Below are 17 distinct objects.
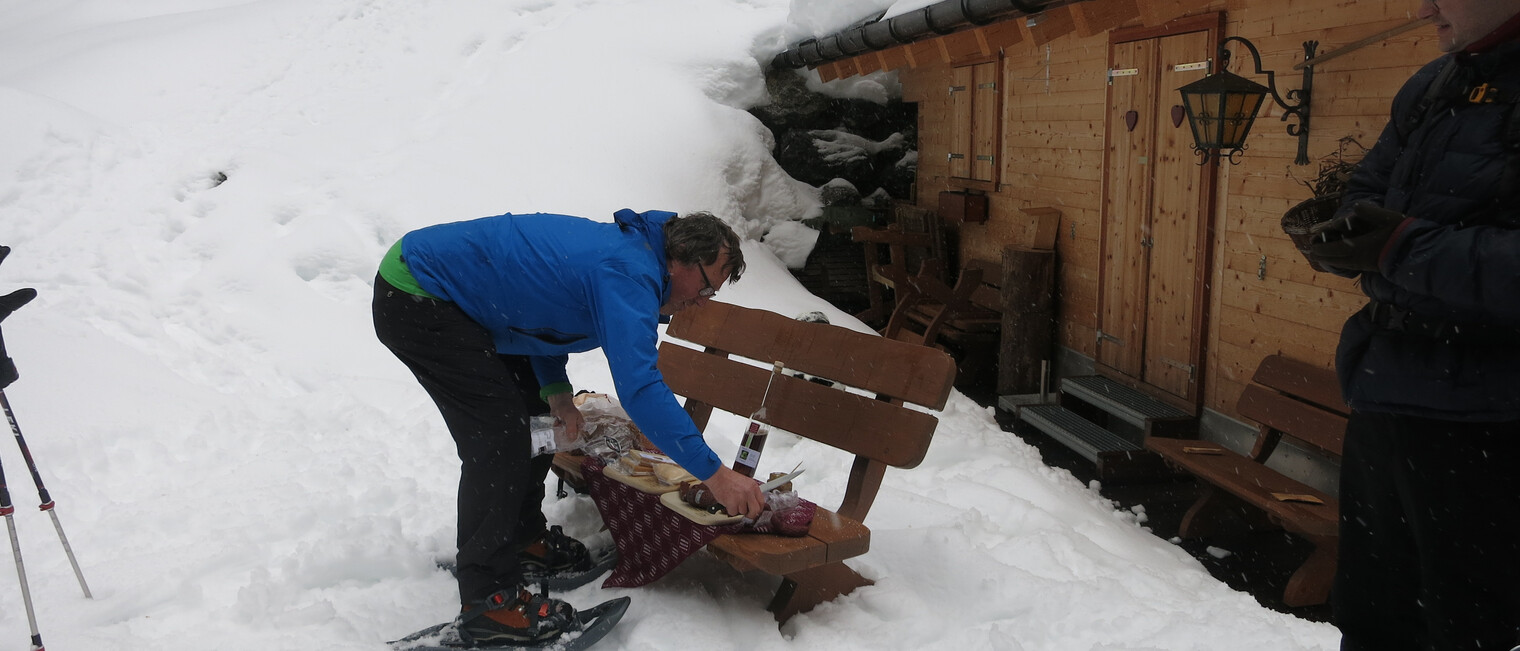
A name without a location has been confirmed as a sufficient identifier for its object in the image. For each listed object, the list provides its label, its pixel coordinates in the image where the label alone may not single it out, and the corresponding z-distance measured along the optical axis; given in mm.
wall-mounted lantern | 5129
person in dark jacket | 2045
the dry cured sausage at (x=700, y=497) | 3006
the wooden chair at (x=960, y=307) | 8602
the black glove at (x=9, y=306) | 3133
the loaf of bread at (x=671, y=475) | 3152
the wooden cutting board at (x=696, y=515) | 2910
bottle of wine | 3355
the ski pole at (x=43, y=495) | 3221
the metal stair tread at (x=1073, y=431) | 6266
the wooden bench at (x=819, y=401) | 3035
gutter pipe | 5969
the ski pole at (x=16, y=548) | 2773
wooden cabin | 5152
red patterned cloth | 3059
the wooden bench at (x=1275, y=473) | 4367
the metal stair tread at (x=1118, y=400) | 6387
